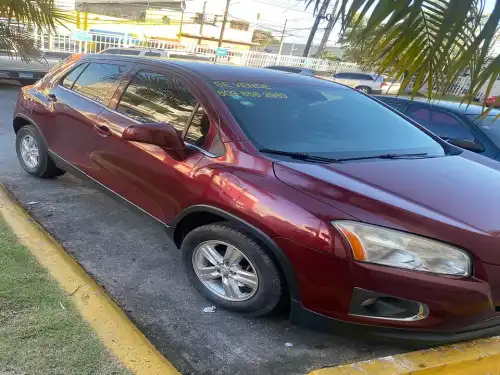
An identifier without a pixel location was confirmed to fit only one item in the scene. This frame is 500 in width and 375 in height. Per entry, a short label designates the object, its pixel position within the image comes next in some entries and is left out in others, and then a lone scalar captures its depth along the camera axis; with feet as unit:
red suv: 7.34
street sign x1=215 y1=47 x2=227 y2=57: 82.02
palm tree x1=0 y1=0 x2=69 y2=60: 10.90
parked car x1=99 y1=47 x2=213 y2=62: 49.14
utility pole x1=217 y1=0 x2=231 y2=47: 119.91
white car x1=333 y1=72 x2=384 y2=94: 71.05
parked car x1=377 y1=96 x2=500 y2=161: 15.43
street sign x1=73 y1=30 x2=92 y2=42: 57.16
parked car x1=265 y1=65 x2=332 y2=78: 66.88
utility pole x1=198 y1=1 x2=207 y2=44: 146.37
